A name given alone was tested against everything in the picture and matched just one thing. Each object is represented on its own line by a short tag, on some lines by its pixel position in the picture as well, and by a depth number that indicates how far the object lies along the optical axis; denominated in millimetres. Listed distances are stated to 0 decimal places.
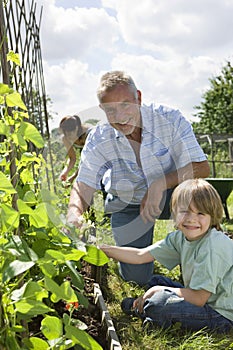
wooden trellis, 2294
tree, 18875
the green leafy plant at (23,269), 965
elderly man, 2770
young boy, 2131
